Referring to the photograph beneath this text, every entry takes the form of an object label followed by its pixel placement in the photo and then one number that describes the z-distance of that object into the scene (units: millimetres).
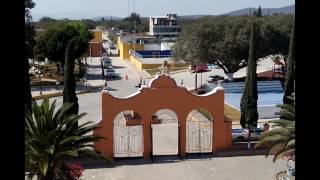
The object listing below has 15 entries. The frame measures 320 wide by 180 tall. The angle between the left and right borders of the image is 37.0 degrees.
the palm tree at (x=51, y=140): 13086
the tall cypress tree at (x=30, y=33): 44781
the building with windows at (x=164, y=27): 145375
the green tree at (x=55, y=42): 47250
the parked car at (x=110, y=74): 55169
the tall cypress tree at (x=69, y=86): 22297
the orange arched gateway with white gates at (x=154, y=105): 21484
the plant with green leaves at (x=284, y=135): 15906
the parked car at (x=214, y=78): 49706
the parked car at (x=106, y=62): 65250
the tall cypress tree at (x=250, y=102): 24156
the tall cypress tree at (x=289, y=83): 26594
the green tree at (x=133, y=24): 171612
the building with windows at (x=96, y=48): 85025
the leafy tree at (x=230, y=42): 46625
